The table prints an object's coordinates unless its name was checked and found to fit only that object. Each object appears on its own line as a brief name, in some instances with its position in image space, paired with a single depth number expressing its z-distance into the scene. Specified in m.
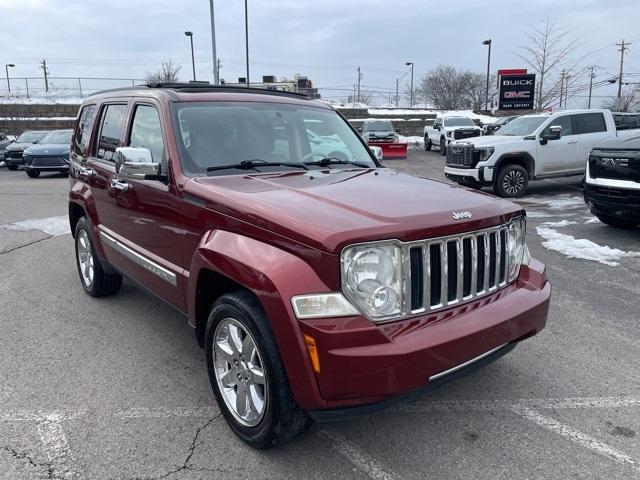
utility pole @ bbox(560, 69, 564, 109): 39.97
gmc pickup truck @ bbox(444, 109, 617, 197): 12.14
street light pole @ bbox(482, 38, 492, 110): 41.75
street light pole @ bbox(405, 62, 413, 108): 59.95
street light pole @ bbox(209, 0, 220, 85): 21.72
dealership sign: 32.78
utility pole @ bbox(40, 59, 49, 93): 45.28
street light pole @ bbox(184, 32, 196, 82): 36.51
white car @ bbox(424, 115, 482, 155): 23.66
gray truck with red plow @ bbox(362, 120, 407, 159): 23.44
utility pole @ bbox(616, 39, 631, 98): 57.62
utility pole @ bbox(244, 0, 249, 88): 30.23
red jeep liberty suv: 2.45
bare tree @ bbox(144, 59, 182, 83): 47.44
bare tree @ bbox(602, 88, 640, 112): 54.47
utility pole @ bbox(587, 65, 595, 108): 53.50
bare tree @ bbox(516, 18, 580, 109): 38.66
